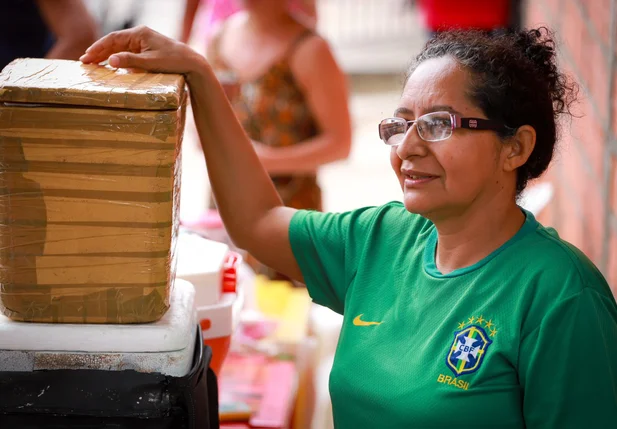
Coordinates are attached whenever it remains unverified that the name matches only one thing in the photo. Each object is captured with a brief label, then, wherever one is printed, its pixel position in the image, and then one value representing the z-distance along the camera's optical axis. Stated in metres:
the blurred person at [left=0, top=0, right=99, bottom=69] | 3.93
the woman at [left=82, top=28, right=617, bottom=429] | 2.39
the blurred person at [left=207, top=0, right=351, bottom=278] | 4.01
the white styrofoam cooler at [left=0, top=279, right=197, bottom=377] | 2.41
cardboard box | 2.35
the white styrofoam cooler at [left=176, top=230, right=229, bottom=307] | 2.73
